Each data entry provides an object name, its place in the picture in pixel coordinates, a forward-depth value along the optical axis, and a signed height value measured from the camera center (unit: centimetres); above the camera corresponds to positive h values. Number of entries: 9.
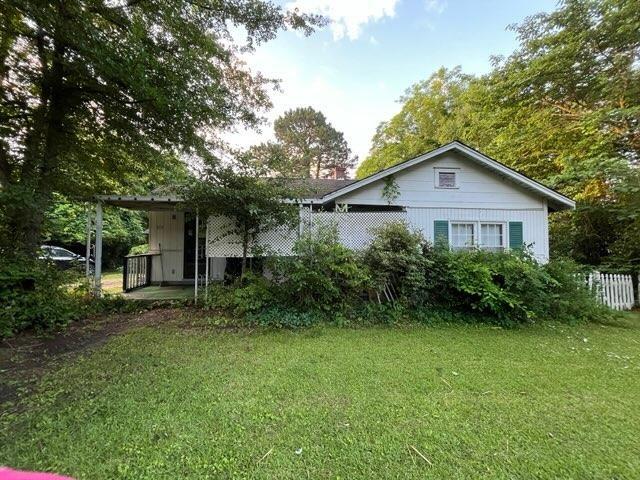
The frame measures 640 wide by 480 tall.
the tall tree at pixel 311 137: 2411 +935
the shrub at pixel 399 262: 618 -33
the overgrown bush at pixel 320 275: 586 -58
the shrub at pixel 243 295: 601 -105
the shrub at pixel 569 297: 623 -114
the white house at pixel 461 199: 811 +135
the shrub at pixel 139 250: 1356 -12
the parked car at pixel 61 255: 586 -24
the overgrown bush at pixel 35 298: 492 -91
